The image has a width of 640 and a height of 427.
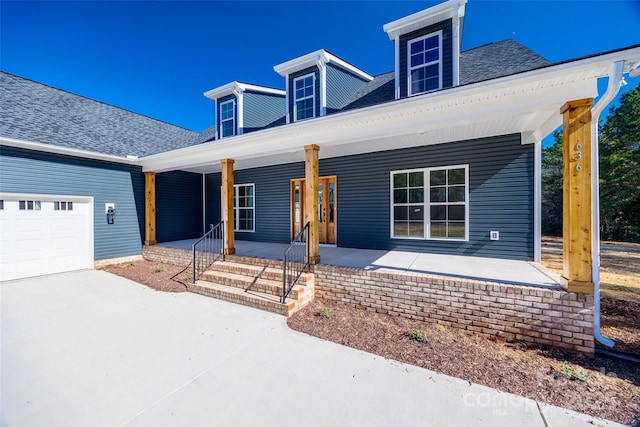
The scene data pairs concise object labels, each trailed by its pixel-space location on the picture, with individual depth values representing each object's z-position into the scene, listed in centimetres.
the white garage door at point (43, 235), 593
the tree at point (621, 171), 1178
